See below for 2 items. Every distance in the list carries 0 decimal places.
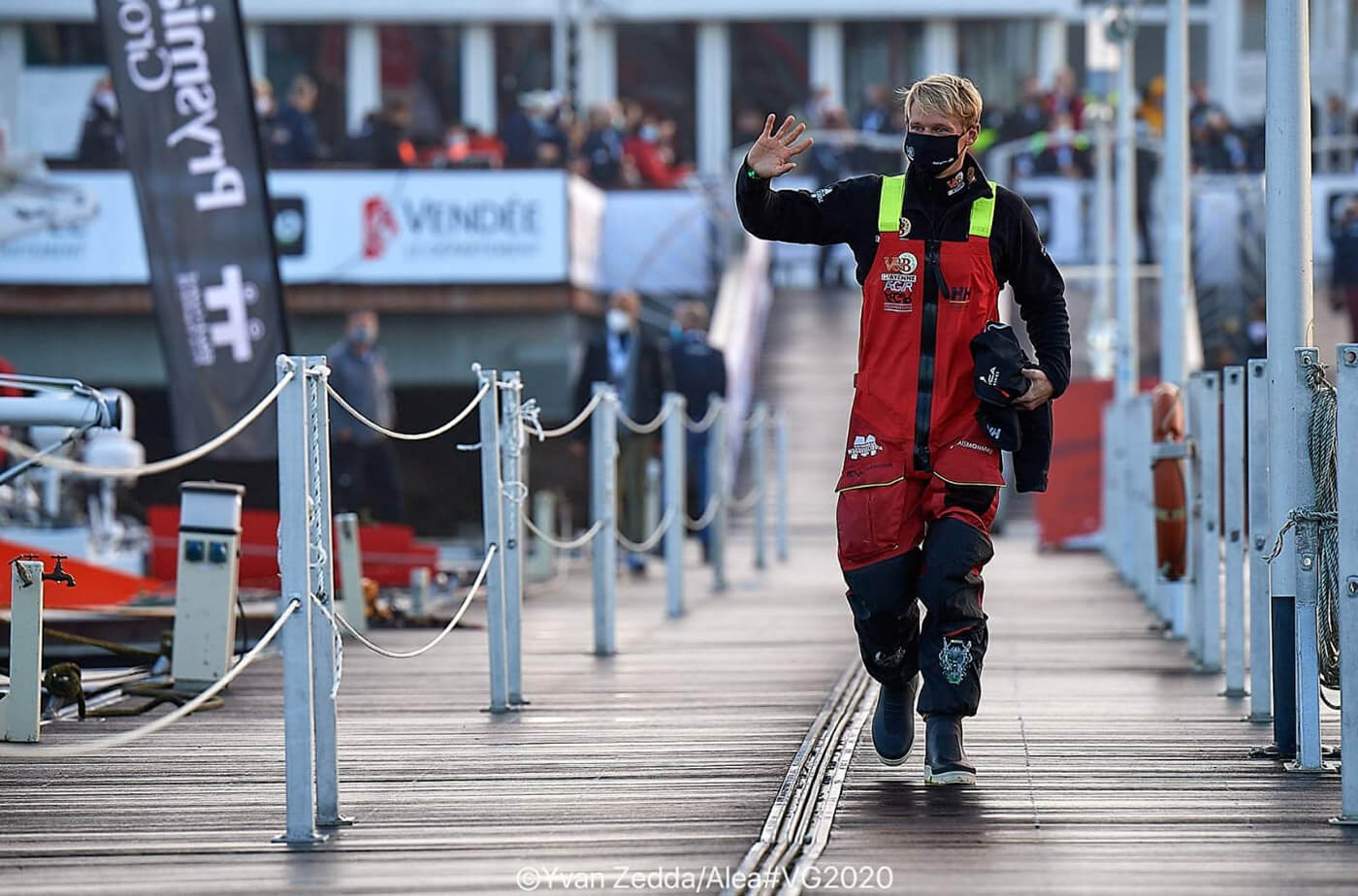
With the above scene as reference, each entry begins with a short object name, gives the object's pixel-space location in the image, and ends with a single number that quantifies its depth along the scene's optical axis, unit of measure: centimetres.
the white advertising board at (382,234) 5600
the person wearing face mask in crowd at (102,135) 5591
